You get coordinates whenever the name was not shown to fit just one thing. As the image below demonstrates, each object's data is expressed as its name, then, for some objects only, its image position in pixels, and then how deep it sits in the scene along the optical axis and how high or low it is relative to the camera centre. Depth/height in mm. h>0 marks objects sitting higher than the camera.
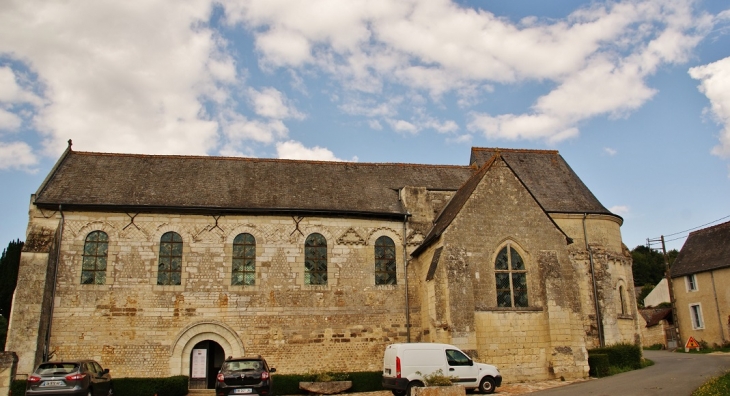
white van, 15500 -1020
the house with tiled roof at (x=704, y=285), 34188 +2639
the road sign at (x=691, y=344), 31803 -1020
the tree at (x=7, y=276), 37938 +4477
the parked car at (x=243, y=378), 13977 -1071
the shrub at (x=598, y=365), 19281 -1287
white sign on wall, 19781 -905
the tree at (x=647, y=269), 72712 +7660
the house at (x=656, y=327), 41344 -6
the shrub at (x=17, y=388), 16734 -1417
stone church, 18938 +2217
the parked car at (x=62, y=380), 13633 -979
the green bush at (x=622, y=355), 21172 -1041
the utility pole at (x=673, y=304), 36281 +1456
